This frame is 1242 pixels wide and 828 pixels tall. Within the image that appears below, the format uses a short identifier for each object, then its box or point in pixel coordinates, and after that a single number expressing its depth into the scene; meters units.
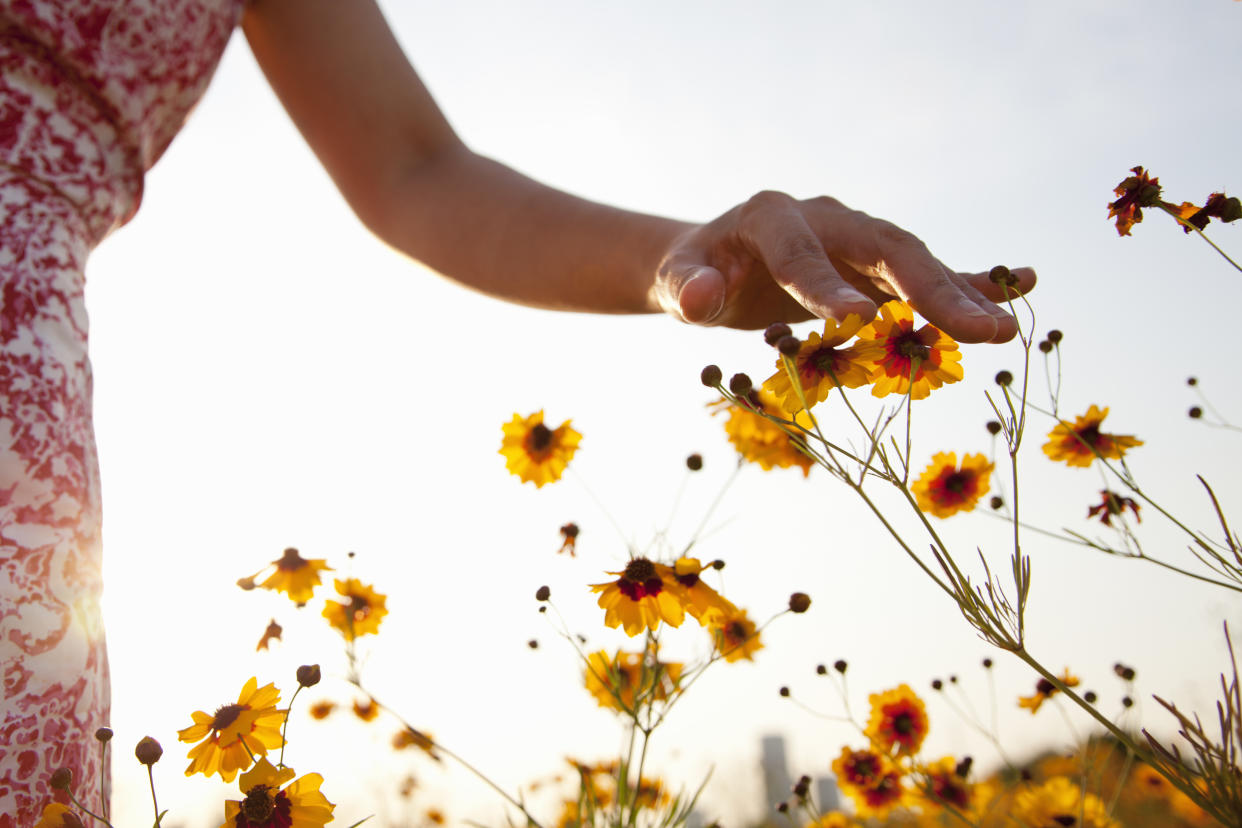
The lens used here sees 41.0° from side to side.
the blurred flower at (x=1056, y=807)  0.81
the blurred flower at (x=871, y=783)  0.90
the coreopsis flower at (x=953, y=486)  0.81
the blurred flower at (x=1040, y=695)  0.86
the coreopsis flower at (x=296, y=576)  0.77
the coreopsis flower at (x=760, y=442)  0.79
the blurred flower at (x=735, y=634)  0.71
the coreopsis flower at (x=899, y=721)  0.87
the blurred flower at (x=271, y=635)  0.75
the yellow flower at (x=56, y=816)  0.42
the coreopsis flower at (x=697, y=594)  0.68
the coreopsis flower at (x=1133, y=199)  0.62
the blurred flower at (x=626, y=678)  0.76
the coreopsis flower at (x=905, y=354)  0.54
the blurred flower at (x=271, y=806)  0.48
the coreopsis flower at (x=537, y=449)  0.83
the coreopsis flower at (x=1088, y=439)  0.80
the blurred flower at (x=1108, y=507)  0.75
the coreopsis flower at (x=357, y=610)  0.81
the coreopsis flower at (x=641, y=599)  0.68
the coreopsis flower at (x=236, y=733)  0.60
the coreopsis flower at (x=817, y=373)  0.56
